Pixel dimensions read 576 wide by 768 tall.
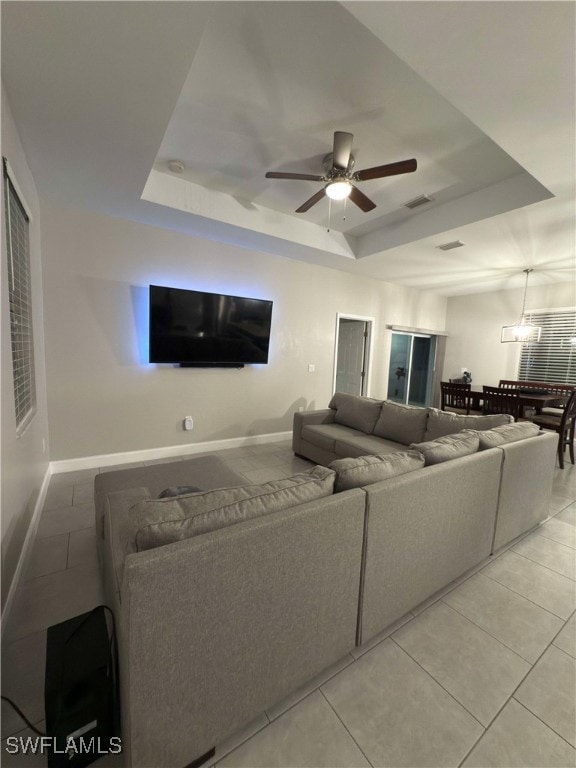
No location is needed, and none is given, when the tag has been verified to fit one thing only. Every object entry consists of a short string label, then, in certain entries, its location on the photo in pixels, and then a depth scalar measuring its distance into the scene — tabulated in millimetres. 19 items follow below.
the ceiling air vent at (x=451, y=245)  3794
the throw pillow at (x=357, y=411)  3709
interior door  5914
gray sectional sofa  902
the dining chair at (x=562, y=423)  3787
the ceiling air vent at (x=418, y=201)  3376
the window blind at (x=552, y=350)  5465
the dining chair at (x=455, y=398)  4566
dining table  3838
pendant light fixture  4715
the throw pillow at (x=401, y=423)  3215
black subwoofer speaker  969
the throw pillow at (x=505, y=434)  2094
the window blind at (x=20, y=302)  1867
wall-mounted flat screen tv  3600
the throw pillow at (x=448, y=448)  1800
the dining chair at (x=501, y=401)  4004
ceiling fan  2240
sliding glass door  6578
